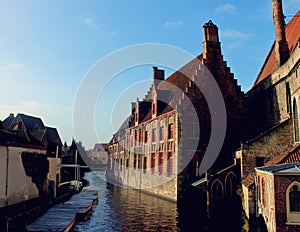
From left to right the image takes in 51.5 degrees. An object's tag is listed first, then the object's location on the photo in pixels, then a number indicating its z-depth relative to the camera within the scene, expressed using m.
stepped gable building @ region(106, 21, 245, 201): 26.50
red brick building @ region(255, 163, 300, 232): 12.09
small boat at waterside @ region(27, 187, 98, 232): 15.30
